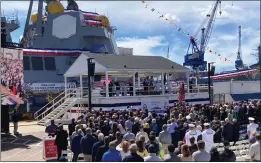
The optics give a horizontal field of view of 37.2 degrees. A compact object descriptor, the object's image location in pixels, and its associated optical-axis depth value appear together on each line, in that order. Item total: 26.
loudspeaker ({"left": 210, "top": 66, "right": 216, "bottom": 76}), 30.21
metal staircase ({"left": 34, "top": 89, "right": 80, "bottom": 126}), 25.78
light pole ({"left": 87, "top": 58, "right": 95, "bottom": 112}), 22.66
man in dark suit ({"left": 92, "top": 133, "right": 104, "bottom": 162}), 10.33
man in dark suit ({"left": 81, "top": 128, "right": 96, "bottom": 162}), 11.22
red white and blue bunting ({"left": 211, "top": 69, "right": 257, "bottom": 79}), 54.65
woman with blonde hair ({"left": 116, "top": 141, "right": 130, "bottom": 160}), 8.77
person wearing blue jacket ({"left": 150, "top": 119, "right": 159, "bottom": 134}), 14.92
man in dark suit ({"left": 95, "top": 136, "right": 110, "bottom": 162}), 9.91
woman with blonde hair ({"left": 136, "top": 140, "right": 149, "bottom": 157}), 9.09
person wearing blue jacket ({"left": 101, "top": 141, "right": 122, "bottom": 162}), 8.70
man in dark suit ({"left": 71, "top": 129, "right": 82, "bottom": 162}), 12.12
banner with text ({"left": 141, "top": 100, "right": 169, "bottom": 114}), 28.20
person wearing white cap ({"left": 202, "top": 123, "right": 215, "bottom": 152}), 12.21
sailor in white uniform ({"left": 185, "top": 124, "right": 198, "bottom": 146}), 11.92
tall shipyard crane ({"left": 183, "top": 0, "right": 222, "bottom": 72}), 72.06
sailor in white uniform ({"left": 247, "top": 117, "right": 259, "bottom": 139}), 13.70
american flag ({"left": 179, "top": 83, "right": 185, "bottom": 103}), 28.91
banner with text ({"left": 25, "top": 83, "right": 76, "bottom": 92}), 35.59
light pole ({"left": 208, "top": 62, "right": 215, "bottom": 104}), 29.50
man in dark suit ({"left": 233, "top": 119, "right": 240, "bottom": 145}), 14.49
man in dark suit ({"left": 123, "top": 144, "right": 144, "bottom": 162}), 7.96
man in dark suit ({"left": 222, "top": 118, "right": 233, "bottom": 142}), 14.08
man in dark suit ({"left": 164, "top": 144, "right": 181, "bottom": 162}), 8.43
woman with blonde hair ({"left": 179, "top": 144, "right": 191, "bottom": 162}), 8.52
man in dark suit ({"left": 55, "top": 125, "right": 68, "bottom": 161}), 12.93
